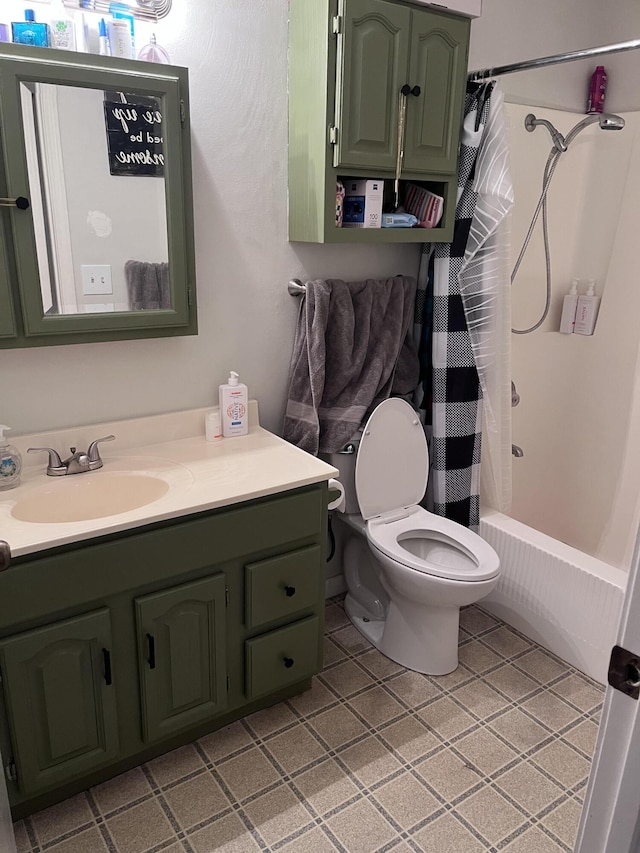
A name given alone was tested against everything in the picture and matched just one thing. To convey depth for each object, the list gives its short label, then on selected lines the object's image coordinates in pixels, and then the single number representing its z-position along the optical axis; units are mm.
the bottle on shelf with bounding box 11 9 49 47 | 1579
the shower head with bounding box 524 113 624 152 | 2477
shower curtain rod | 1893
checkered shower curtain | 2305
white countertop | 1576
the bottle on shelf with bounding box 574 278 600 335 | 2818
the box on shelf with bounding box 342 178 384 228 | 2072
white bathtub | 2250
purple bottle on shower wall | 2605
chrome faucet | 1857
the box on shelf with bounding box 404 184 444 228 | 2225
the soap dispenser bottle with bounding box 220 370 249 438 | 2133
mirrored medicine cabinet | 1633
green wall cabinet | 1885
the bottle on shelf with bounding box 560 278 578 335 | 2824
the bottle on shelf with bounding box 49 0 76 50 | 1625
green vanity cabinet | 1577
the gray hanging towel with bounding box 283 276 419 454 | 2230
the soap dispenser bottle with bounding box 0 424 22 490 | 1748
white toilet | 2148
